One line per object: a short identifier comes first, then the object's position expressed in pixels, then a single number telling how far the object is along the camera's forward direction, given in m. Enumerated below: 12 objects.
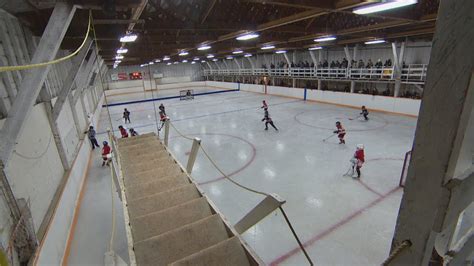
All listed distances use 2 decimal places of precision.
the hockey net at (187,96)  27.34
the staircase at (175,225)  2.85
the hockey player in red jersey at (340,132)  9.55
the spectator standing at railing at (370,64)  17.67
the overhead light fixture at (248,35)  9.09
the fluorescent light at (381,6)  5.30
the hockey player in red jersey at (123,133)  10.13
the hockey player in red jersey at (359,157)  6.77
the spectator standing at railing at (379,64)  17.14
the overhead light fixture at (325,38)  11.31
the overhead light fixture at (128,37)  7.65
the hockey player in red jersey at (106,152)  8.56
